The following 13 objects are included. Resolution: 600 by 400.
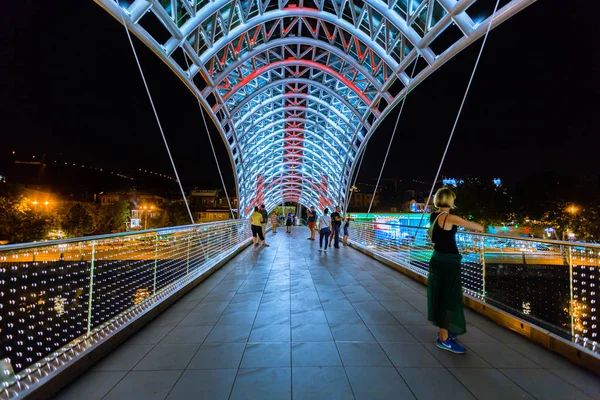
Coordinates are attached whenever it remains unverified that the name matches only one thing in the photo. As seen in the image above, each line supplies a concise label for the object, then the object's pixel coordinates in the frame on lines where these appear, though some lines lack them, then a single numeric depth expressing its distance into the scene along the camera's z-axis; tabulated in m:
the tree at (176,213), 57.46
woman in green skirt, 3.20
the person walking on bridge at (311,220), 18.10
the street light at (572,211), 27.30
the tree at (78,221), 39.53
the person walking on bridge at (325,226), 11.65
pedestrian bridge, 2.50
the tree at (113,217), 44.06
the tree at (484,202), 33.84
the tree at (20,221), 29.78
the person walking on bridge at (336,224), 12.33
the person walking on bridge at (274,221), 25.05
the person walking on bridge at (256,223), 12.57
